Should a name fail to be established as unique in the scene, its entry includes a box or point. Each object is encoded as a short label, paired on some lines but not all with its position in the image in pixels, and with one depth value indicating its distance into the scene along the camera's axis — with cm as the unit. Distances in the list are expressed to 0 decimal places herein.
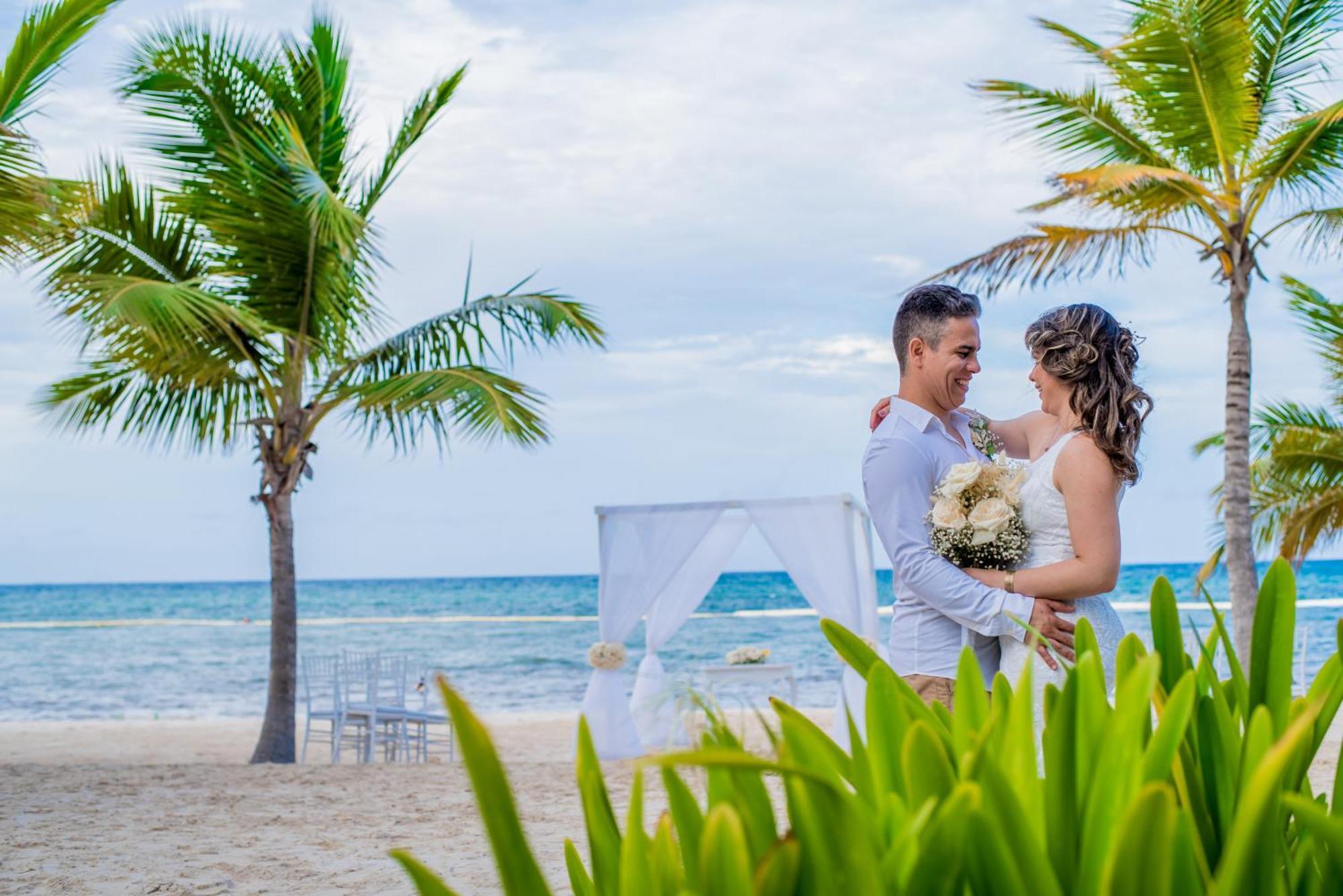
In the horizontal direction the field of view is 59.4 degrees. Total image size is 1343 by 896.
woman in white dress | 245
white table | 1062
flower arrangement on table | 1084
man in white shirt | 266
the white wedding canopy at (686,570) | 957
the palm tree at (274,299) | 919
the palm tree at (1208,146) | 867
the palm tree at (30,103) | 601
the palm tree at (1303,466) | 1151
